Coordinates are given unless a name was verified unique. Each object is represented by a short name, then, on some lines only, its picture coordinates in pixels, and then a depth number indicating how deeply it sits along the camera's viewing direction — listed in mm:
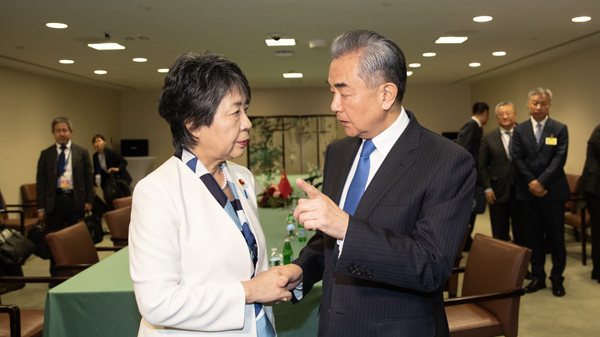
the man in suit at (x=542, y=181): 4605
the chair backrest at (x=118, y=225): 4133
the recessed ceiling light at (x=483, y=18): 5527
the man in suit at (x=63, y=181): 5660
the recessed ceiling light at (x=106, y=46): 6629
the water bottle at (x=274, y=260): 2578
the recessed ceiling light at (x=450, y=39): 6770
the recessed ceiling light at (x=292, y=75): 10773
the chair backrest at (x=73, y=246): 3250
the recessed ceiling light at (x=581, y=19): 5624
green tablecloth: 2361
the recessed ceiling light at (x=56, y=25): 5430
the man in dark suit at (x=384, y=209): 1257
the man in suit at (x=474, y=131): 5965
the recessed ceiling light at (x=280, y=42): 6600
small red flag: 5109
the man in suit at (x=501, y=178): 5445
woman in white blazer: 1284
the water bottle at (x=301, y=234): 3367
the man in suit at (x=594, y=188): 4777
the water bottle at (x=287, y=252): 2936
